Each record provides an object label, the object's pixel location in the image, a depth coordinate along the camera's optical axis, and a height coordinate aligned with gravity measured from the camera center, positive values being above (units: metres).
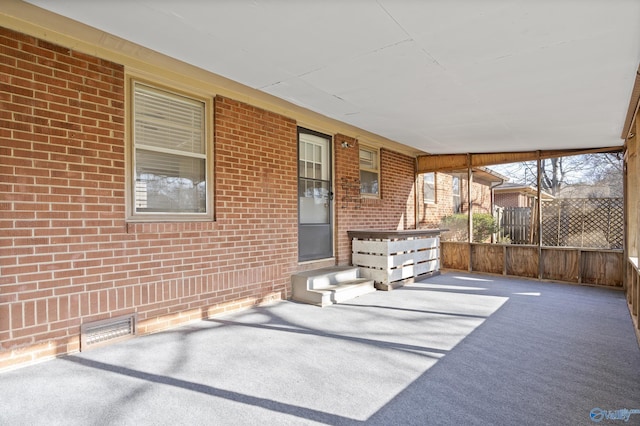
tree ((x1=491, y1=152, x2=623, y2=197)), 9.82 +1.37
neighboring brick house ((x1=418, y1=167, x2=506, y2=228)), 8.56 +0.49
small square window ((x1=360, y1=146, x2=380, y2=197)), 6.89 +0.85
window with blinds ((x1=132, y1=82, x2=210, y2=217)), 3.67 +0.72
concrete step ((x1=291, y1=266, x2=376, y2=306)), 4.84 -1.09
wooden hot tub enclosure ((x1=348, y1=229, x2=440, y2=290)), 5.81 -0.73
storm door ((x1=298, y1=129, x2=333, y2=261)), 5.59 +0.31
